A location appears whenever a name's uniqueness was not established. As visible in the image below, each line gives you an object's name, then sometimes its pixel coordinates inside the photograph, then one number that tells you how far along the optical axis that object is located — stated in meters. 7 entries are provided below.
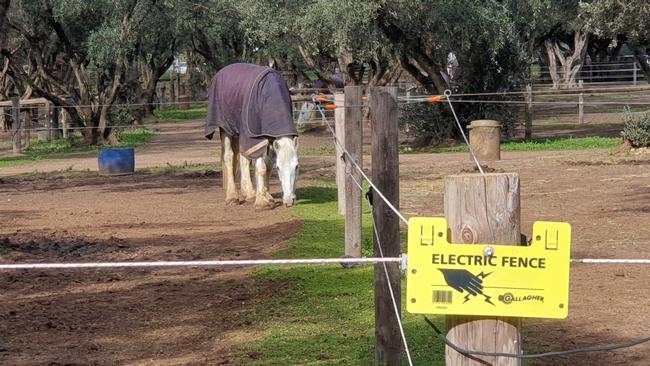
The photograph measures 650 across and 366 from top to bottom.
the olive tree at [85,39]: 26.00
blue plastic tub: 19.47
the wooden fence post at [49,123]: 29.03
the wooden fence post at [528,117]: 24.95
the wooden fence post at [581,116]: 30.16
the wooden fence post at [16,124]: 26.97
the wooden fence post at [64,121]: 29.32
